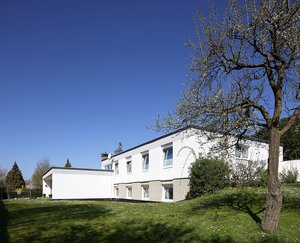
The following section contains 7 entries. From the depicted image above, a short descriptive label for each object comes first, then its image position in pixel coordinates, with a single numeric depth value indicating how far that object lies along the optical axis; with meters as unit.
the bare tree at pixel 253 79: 7.49
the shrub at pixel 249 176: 16.62
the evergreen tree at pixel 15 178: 53.22
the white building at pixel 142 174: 19.81
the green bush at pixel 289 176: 20.00
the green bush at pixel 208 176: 15.98
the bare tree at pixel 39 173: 52.64
